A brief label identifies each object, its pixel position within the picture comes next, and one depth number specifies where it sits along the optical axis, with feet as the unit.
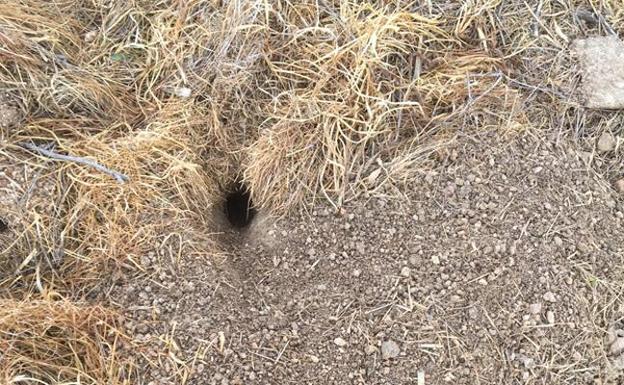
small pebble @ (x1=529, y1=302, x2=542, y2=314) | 5.93
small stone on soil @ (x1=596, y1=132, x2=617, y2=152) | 6.77
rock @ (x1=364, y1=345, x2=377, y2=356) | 5.86
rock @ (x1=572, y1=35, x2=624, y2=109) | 6.85
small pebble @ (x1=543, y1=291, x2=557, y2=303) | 5.96
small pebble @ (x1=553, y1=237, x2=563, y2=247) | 6.16
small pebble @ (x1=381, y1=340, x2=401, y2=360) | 5.84
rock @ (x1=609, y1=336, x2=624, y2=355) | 5.93
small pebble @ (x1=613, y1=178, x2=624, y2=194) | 6.63
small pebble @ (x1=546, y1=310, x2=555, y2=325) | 5.91
